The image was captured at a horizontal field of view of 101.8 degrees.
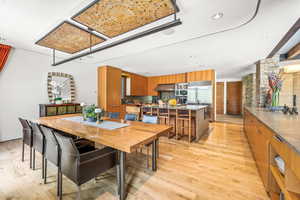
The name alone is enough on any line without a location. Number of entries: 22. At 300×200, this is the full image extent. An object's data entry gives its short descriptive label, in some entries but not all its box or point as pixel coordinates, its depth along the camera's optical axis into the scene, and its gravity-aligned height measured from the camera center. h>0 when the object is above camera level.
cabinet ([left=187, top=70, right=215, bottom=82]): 5.78 +1.17
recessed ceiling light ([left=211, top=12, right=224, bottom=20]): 1.92 +1.33
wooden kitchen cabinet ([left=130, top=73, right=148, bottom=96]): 6.74 +0.81
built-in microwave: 6.47 +0.54
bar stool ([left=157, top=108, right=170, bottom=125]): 3.74 -0.50
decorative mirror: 4.09 +0.40
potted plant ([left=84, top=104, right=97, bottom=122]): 2.34 -0.29
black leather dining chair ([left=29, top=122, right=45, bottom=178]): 1.79 -0.63
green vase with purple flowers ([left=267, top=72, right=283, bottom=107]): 2.78 +0.28
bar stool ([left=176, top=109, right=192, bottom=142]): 3.34 -0.66
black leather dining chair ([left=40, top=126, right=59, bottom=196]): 1.49 -0.64
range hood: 6.99 +0.66
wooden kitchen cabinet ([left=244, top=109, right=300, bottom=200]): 0.92 -0.67
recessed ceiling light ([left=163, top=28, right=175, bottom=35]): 2.37 +1.35
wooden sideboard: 3.65 -0.33
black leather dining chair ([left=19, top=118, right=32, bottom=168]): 2.09 -0.61
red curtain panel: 3.17 +1.20
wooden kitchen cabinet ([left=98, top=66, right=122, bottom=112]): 5.11 +0.47
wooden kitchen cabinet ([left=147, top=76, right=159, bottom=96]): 7.53 +0.93
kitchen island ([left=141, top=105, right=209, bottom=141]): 3.37 -0.57
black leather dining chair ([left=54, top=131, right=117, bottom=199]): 1.22 -0.68
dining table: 1.33 -0.46
